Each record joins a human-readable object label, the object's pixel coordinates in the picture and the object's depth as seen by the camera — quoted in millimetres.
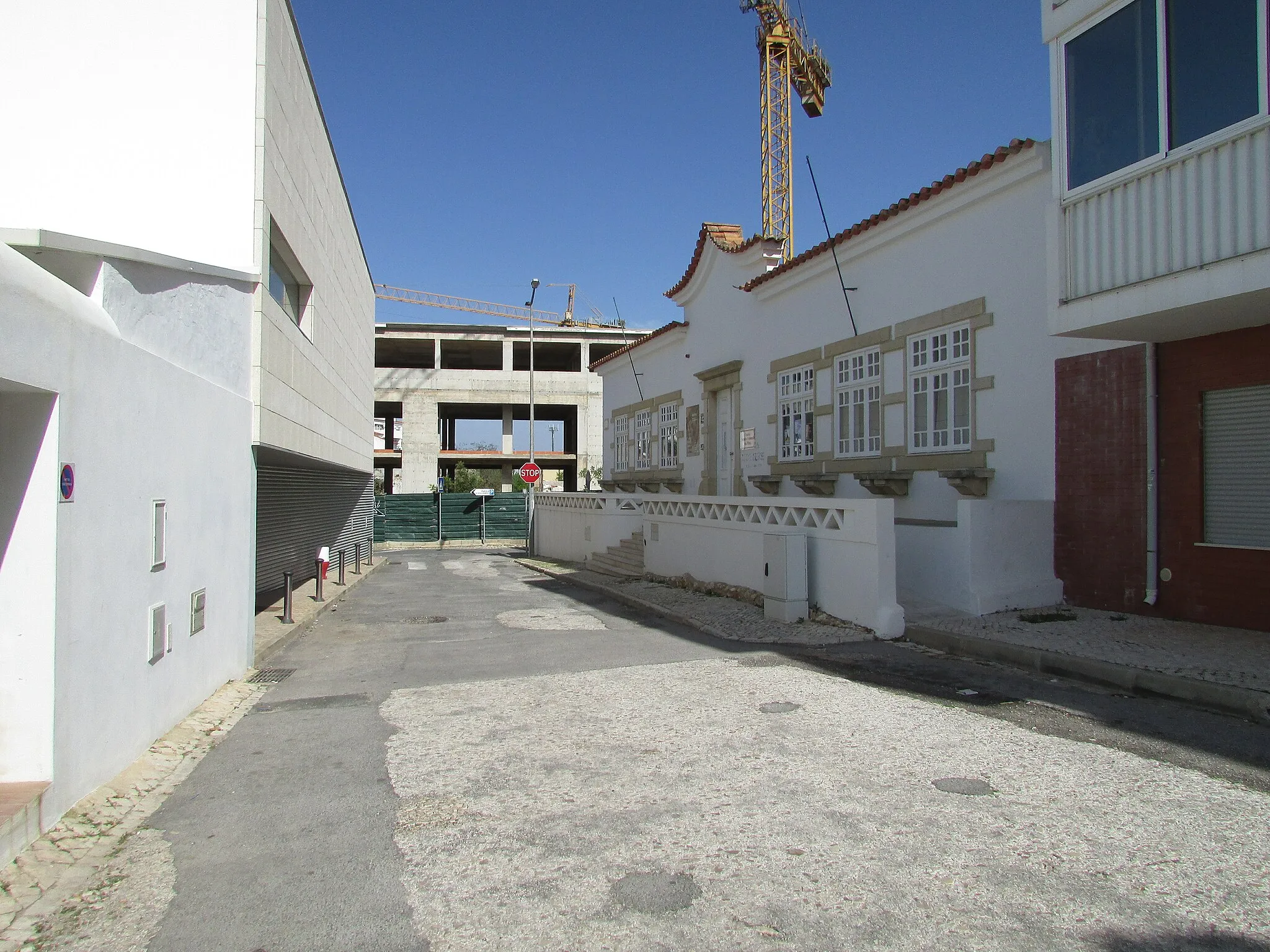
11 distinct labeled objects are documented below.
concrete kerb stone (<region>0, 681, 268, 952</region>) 3826
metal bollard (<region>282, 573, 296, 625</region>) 12406
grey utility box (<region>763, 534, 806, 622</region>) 11680
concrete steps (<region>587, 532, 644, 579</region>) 19391
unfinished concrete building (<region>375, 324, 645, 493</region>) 61531
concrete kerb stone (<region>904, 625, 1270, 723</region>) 6859
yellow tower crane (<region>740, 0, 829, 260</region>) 57250
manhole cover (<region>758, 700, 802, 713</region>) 7074
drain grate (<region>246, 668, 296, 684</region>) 9078
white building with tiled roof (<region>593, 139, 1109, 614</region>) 11367
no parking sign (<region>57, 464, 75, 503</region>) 4730
